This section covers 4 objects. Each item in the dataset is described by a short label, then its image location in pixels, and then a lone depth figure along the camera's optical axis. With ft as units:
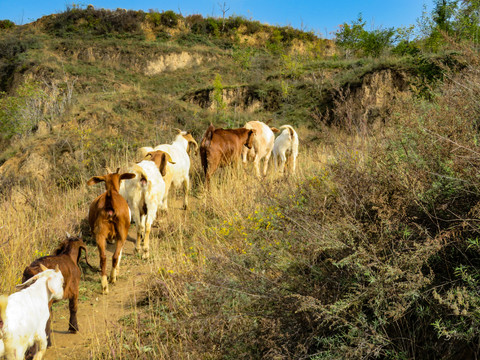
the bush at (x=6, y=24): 147.67
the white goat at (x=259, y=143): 33.37
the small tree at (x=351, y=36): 86.63
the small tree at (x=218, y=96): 66.03
